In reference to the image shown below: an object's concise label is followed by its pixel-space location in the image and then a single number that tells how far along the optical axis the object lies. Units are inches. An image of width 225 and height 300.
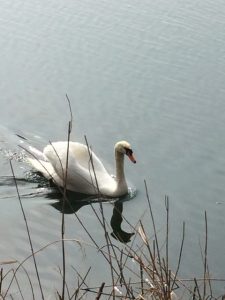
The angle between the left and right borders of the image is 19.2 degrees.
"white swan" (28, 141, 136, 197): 341.4
